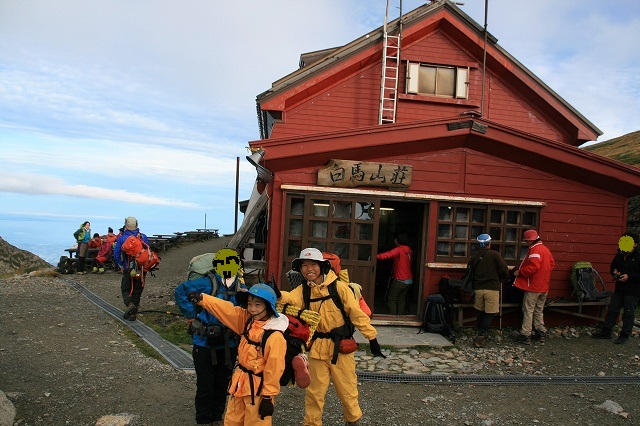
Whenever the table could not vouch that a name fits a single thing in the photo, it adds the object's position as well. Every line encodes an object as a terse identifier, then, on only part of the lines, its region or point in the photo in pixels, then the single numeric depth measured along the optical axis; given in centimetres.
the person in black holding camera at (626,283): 852
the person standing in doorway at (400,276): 984
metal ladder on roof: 1242
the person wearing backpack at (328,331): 454
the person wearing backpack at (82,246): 1612
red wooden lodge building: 891
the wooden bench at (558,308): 912
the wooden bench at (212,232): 3505
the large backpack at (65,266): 1620
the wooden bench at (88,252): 1652
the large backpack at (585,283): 947
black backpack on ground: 901
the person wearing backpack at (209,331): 446
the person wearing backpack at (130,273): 903
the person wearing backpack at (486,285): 836
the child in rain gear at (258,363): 372
